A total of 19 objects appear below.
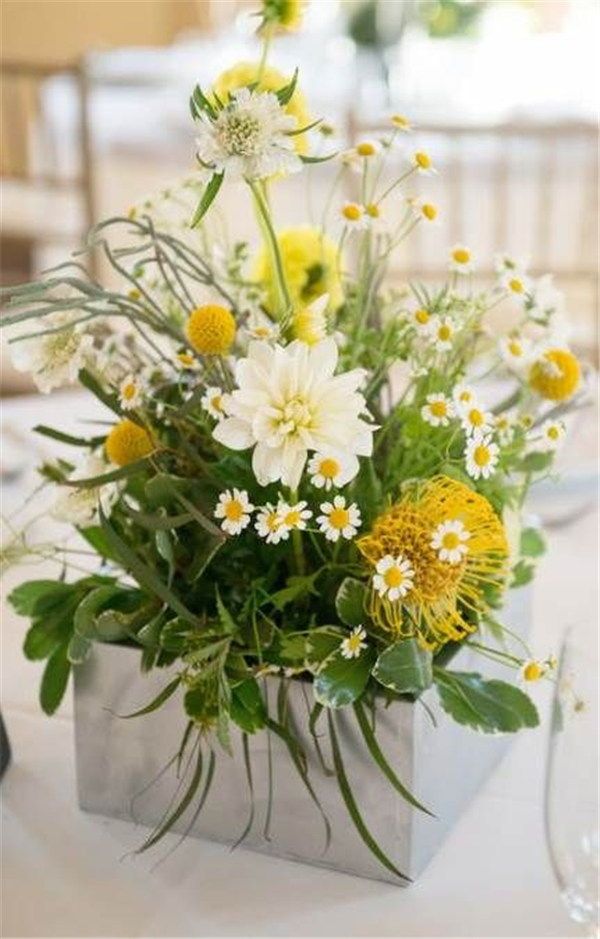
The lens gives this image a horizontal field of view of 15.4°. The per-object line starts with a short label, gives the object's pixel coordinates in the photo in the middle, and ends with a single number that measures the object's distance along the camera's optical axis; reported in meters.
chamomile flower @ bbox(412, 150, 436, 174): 1.00
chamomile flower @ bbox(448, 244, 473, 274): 1.02
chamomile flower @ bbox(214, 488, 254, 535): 0.92
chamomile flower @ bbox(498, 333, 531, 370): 1.04
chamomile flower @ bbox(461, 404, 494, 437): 0.93
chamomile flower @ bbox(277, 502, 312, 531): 0.90
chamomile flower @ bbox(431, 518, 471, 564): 0.90
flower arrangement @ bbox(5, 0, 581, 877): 0.90
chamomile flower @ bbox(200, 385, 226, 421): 0.94
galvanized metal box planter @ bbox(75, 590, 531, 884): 0.97
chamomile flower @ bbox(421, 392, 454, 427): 0.95
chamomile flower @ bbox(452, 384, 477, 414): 0.94
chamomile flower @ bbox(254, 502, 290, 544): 0.90
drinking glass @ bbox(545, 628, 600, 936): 0.93
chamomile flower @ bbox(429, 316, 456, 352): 0.98
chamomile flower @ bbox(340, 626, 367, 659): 0.94
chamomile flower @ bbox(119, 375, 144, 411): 0.99
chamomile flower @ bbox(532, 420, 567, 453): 0.99
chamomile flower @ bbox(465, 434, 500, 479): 0.92
